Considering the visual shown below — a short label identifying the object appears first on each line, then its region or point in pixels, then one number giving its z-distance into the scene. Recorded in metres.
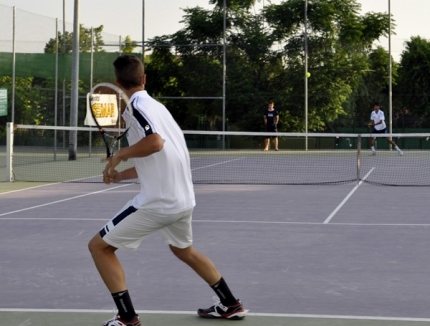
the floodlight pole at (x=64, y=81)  23.45
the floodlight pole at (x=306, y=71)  28.39
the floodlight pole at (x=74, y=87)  21.38
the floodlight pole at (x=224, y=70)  27.98
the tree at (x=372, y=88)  38.84
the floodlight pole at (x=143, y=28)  28.17
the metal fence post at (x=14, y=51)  20.78
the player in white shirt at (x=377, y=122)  23.97
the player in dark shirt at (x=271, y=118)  26.70
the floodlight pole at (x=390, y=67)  28.45
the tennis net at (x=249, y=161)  16.36
